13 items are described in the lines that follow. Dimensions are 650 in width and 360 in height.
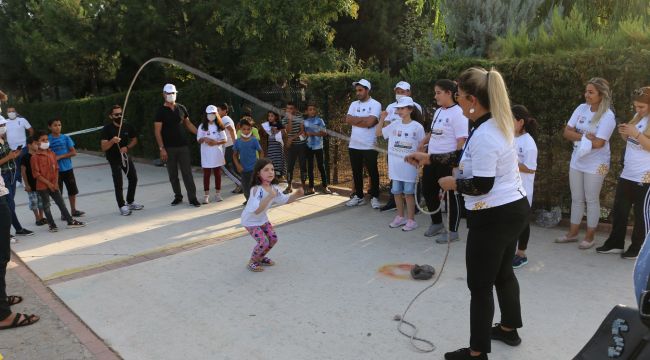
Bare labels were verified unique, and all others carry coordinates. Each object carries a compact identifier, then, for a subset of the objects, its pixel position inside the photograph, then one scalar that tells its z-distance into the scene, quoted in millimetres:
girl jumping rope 5062
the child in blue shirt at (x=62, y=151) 7738
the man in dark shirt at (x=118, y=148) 7918
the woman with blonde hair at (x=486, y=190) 2973
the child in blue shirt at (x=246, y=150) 7820
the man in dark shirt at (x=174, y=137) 8211
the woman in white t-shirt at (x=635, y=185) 4672
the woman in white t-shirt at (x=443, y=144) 5262
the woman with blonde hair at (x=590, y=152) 5102
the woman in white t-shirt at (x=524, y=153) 4875
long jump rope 3613
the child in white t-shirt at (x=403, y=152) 6258
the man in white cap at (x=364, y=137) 7477
